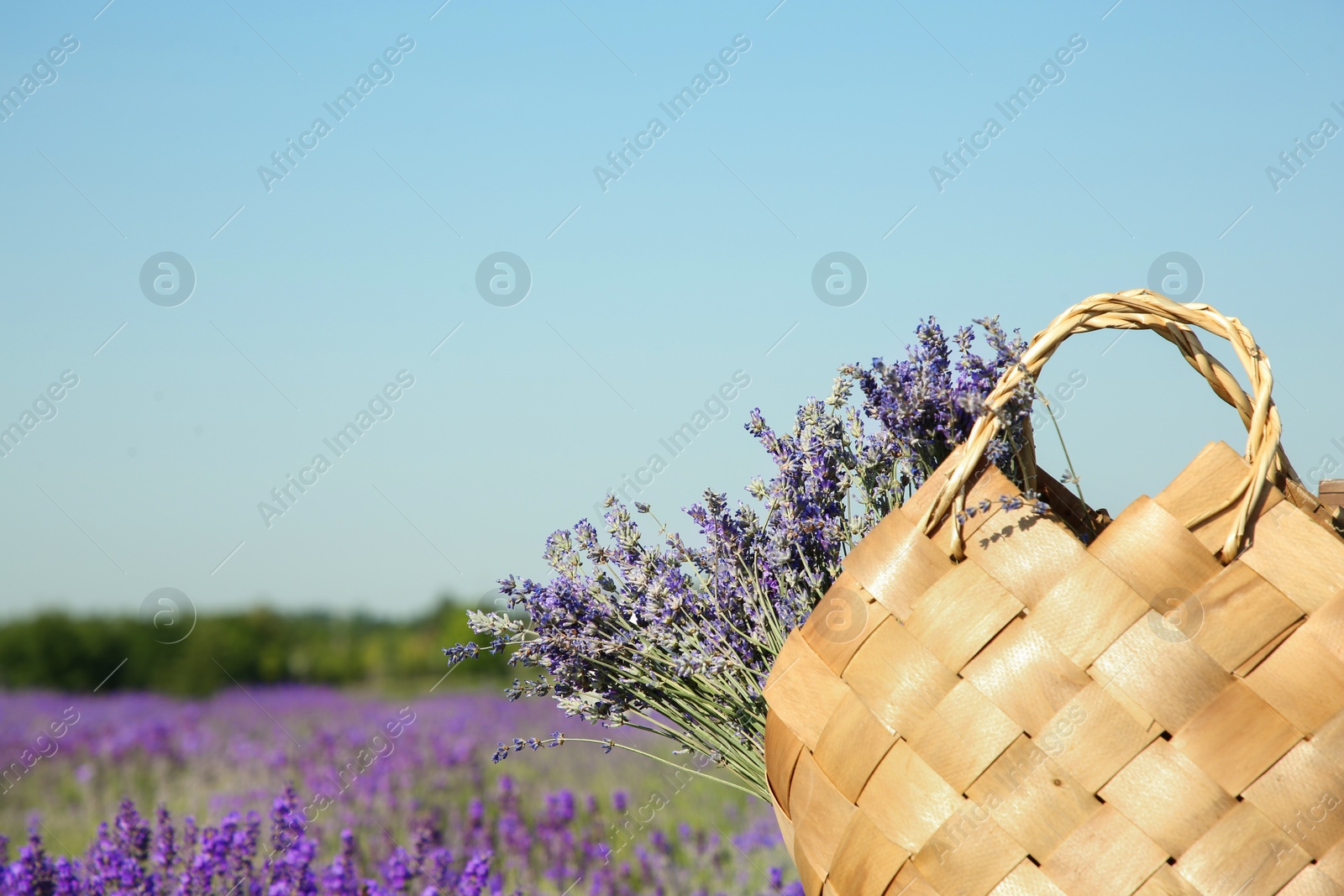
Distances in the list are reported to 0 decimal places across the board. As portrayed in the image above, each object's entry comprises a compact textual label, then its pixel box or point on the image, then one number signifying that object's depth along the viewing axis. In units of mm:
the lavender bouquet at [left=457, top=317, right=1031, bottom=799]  2422
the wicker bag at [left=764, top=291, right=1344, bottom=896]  2202
